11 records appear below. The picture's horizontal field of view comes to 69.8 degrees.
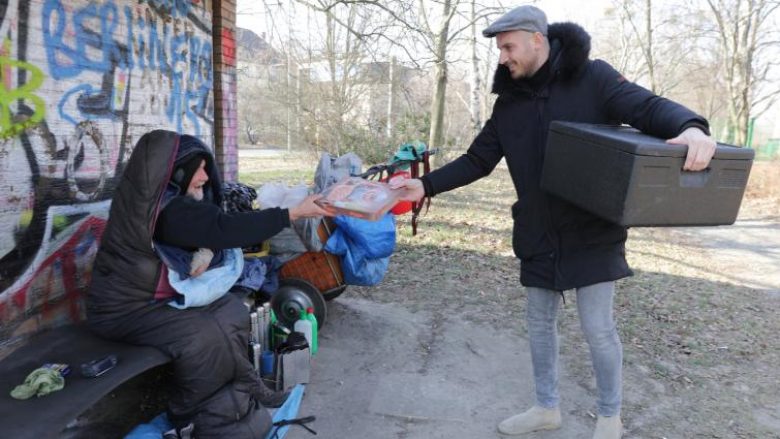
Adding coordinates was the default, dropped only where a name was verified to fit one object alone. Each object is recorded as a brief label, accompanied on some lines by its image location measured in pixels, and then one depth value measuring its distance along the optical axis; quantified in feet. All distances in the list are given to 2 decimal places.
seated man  8.73
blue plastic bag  14.16
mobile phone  8.03
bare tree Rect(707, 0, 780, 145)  76.07
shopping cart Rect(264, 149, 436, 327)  14.42
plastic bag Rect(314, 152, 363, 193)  14.09
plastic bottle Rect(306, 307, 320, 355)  13.34
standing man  9.02
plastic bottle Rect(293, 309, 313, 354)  13.08
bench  6.99
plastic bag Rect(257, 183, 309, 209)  11.75
